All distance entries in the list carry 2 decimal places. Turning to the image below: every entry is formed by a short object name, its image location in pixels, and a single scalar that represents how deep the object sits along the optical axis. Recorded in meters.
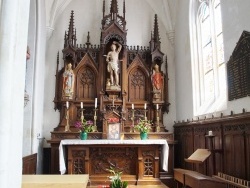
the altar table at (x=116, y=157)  7.24
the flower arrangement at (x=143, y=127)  7.66
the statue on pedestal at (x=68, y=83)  8.40
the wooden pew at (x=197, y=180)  4.79
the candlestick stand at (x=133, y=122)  8.32
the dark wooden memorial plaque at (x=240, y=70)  4.67
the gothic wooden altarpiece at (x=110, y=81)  8.49
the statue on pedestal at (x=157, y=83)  8.65
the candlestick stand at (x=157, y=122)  8.46
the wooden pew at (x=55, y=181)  2.52
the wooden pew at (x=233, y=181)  4.26
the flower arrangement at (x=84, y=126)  7.59
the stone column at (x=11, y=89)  2.16
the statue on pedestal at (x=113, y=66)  8.48
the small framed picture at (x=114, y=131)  7.66
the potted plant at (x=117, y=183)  4.47
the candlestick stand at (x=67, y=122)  8.14
